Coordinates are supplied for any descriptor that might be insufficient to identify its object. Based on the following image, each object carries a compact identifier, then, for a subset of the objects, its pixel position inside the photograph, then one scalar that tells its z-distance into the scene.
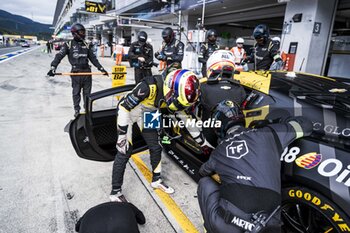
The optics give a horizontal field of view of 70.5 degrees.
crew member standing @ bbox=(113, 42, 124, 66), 18.59
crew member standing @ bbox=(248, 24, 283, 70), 4.89
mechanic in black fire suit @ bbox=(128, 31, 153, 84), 6.77
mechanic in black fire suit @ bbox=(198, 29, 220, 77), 7.00
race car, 1.51
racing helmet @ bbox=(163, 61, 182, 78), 2.54
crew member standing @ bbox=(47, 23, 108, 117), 5.28
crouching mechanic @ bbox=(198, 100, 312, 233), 1.30
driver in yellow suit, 2.18
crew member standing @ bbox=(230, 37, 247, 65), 8.77
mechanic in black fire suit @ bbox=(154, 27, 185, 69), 6.75
